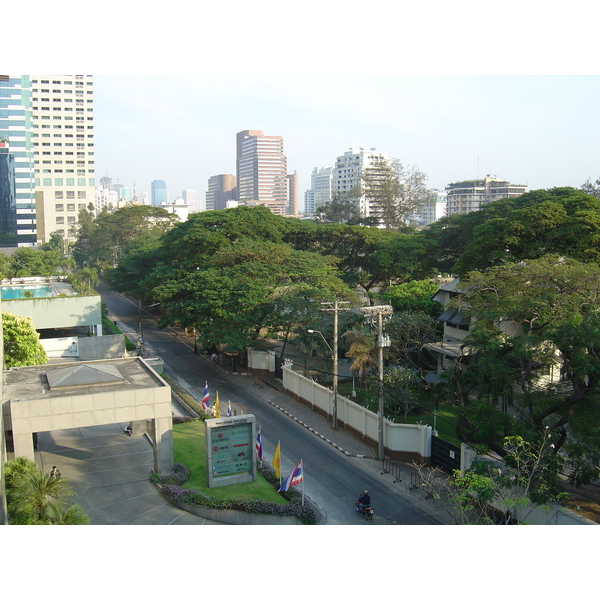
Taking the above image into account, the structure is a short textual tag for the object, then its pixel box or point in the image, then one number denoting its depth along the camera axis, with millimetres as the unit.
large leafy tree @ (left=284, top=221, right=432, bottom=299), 45031
